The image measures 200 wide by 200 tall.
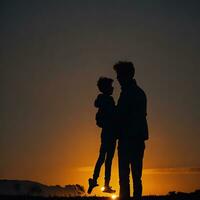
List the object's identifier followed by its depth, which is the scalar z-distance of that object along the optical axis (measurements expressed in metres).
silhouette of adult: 14.93
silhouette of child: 18.22
